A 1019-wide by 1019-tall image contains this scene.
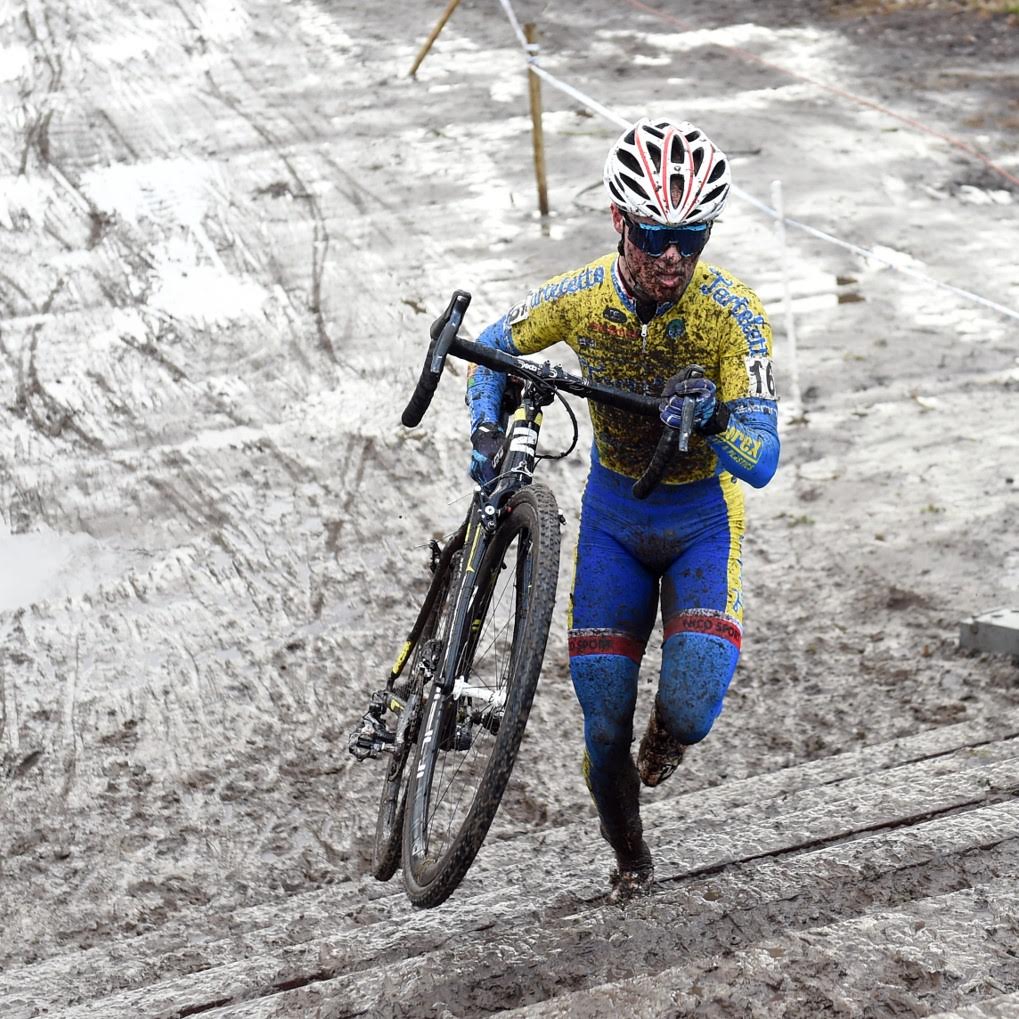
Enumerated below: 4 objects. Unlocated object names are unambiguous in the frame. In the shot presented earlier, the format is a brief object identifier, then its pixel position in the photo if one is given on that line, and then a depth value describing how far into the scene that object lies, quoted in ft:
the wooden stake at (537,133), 75.46
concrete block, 40.70
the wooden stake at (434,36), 95.09
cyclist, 27.14
